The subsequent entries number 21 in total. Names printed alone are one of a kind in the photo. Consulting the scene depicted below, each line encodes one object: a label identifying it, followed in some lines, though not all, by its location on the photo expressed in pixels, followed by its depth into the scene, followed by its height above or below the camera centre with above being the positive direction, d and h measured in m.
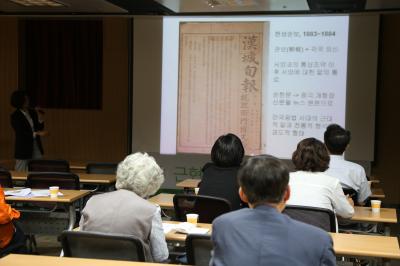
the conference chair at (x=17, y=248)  3.20 -0.92
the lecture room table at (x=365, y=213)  3.65 -0.80
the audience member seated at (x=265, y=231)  1.73 -0.43
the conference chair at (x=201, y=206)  3.41 -0.71
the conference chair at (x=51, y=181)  4.77 -0.75
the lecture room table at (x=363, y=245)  2.68 -0.75
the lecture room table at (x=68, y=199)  4.05 -0.78
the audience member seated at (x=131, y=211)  2.51 -0.54
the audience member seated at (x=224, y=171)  3.60 -0.49
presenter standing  6.56 -0.42
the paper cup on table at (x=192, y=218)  3.21 -0.71
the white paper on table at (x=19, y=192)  4.15 -0.75
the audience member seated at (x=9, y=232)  3.10 -0.83
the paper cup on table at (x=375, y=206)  3.88 -0.75
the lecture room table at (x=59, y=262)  2.27 -0.71
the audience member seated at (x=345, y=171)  4.22 -0.54
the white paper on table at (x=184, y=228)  3.01 -0.74
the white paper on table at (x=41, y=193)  4.19 -0.76
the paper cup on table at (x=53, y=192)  4.14 -0.73
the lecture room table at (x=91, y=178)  5.18 -0.79
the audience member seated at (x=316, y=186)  3.29 -0.51
